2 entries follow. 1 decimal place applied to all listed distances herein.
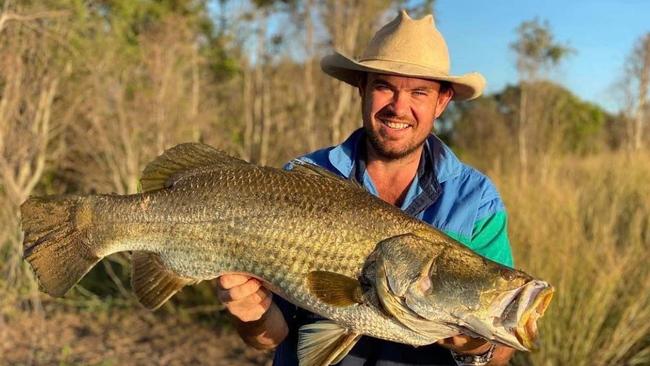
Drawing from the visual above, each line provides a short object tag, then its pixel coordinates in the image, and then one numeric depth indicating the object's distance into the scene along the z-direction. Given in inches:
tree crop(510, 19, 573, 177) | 888.9
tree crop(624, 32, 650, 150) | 659.4
